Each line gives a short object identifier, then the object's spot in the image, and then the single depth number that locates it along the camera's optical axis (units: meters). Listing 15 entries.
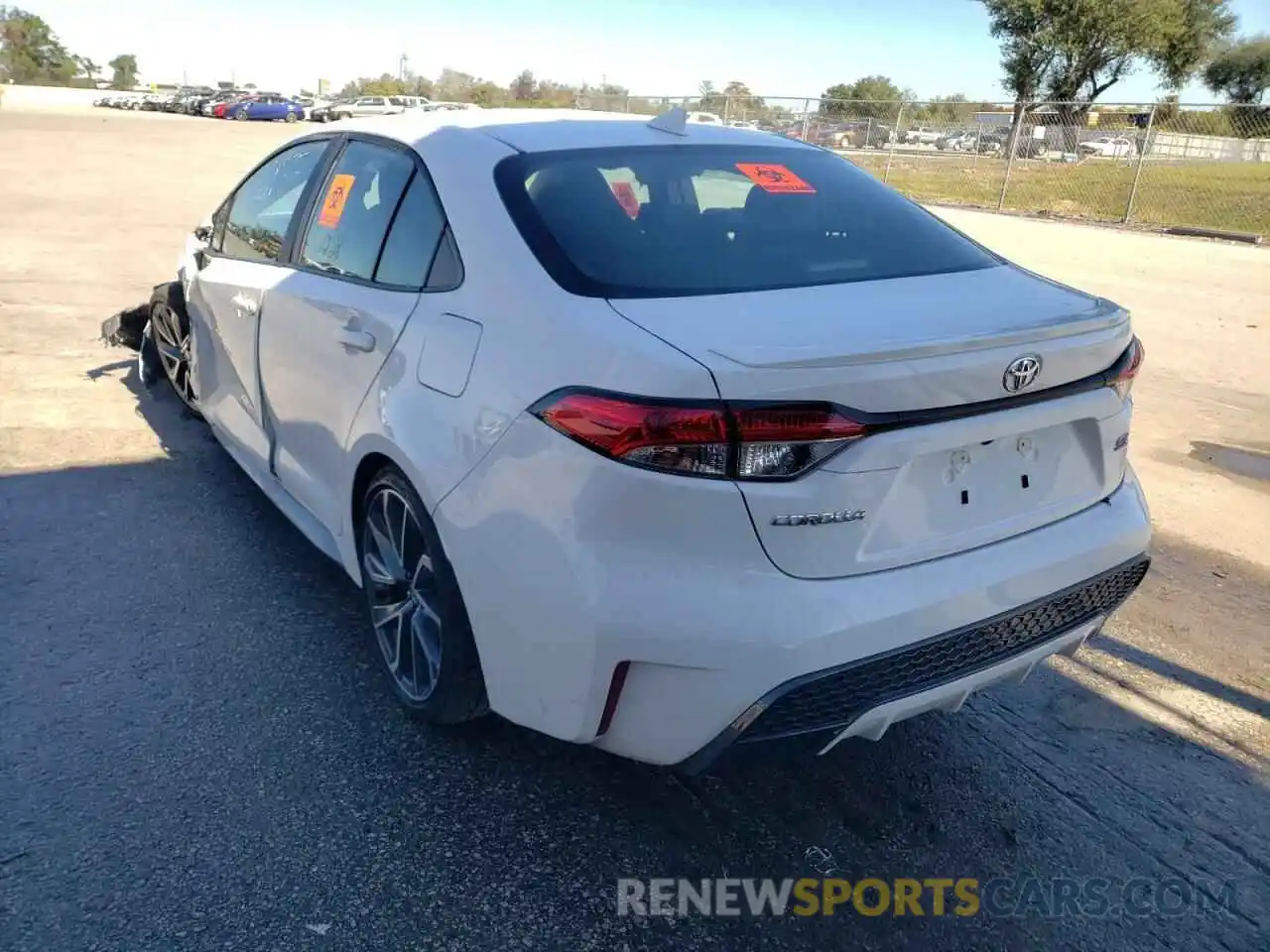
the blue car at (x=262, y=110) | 52.34
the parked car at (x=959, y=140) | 24.02
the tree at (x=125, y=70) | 103.30
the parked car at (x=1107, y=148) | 20.88
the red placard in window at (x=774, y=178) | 3.21
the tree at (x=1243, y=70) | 49.25
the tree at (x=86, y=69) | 99.25
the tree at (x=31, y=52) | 90.81
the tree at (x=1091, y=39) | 39.53
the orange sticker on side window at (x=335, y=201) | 3.53
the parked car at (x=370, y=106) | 47.28
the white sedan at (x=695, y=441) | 2.16
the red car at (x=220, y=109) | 54.06
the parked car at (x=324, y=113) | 47.16
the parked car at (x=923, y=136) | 24.91
